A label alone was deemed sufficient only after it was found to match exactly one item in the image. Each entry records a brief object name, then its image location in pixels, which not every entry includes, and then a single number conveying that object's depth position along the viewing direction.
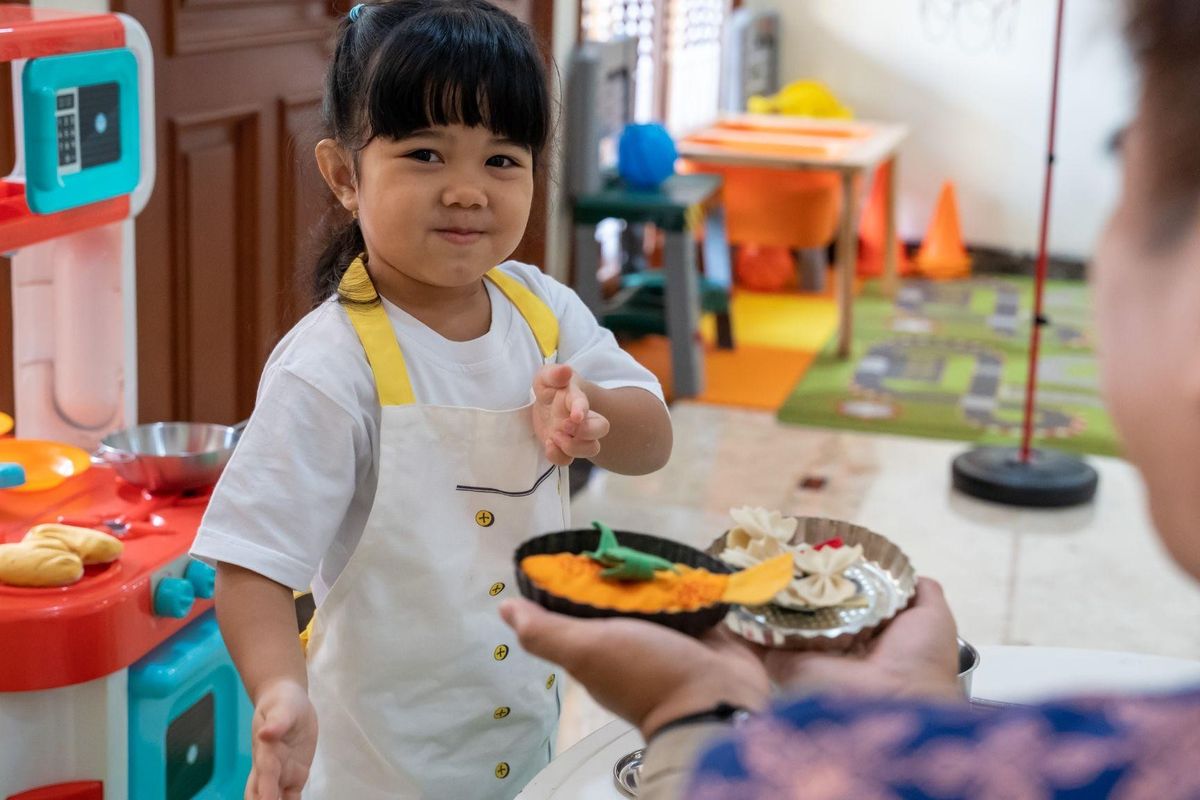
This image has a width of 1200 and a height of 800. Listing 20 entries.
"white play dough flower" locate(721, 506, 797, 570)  1.02
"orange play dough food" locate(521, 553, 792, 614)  0.85
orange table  4.60
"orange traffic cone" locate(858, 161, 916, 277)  6.00
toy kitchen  1.37
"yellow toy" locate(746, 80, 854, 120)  5.75
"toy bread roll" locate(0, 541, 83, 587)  1.35
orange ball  5.73
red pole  3.40
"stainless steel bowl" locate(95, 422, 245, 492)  1.58
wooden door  2.35
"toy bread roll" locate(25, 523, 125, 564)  1.39
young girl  1.11
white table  1.12
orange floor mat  4.34
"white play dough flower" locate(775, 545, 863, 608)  0.95
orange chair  4.96
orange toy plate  1.58
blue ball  4.16
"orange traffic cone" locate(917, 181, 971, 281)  6.04
